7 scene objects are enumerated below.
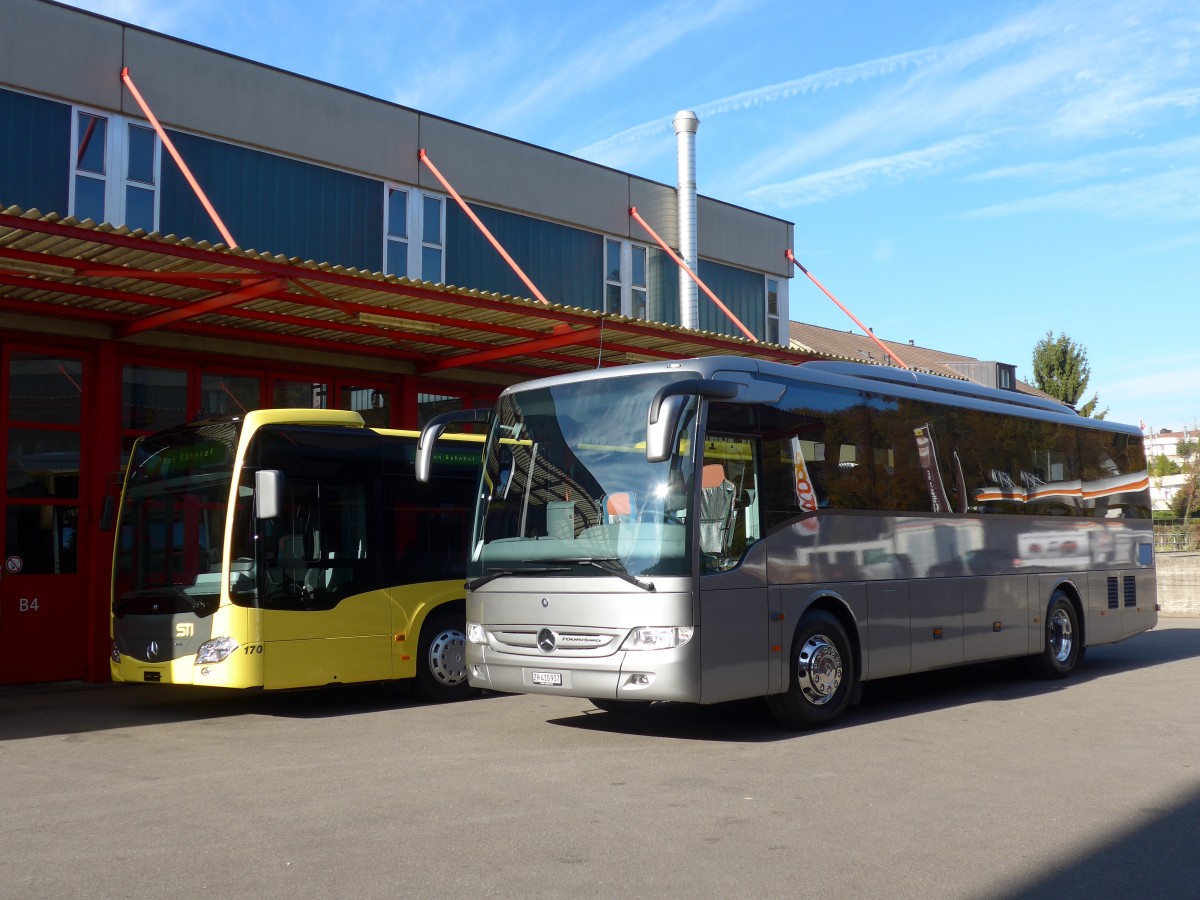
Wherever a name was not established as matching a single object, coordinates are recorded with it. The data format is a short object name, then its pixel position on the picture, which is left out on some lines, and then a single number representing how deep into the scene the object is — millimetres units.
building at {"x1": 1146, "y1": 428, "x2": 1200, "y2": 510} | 88156
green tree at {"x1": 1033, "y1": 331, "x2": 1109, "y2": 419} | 73062
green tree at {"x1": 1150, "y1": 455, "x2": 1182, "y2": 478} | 91700
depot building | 13195
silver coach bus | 9172
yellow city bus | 11109
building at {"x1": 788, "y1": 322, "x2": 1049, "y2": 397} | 45125
